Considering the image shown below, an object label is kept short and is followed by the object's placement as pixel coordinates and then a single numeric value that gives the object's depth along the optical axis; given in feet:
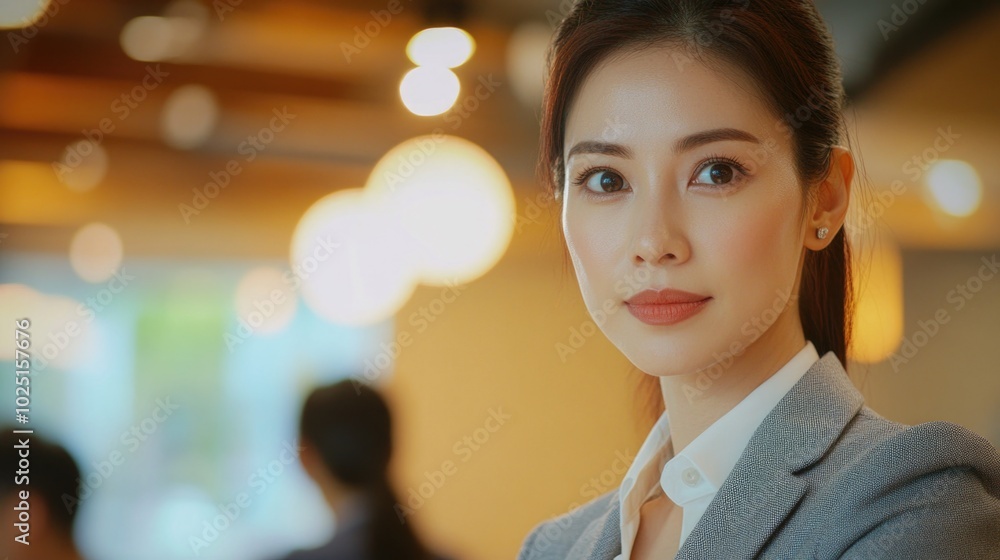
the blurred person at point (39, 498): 8.89
